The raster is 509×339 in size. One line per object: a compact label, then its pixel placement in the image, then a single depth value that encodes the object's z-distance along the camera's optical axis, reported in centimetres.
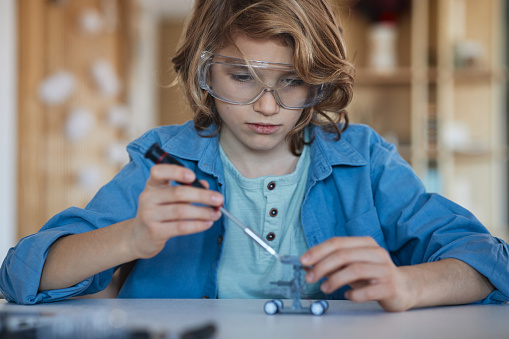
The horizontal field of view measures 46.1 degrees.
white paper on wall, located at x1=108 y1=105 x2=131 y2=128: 499
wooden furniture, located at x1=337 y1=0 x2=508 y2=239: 405
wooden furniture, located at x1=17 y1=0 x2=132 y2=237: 328
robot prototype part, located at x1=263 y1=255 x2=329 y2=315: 95
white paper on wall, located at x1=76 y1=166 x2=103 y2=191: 424
